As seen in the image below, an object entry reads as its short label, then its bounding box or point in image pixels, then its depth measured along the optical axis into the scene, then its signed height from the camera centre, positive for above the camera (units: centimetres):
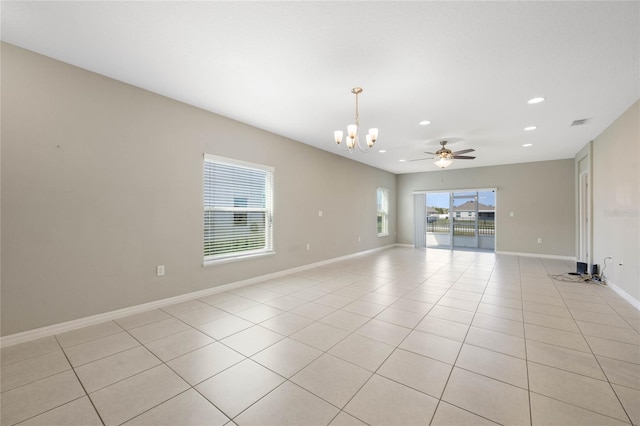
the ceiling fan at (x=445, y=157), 511 +112
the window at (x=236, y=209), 400 +8
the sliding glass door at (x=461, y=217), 873 -14
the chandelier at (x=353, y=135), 314 +99
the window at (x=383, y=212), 887 +4
